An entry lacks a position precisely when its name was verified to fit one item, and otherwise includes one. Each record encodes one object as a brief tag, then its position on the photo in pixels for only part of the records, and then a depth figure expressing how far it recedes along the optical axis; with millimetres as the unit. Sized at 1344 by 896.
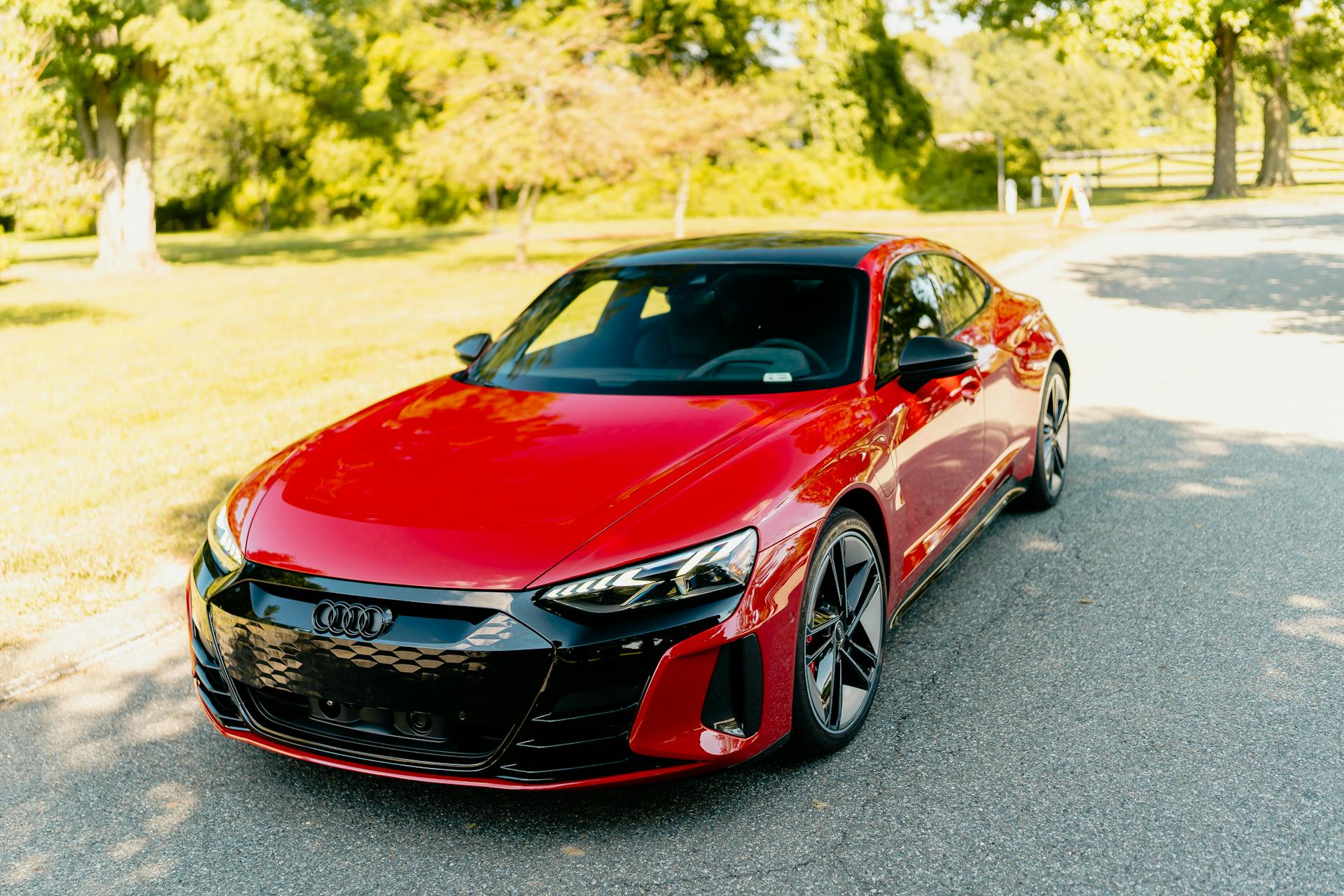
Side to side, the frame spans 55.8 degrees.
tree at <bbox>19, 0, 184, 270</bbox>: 21406
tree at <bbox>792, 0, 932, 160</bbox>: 44125
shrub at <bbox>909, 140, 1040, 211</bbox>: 39625
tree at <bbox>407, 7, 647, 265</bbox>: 21406
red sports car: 3180
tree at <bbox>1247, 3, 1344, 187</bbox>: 36531
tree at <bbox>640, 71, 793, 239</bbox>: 24281
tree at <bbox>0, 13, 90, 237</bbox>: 14867
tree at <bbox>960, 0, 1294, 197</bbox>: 30156
